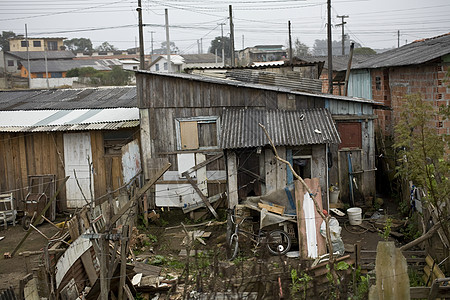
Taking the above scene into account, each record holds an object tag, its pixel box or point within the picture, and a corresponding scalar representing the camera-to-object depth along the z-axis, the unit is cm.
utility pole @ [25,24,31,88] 4737
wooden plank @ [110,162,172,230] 801
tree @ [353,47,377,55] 5286
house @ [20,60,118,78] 5269
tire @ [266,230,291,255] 1192
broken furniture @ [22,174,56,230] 1612
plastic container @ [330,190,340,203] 1484
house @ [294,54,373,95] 2469
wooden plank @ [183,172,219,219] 1483
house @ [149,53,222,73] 5606
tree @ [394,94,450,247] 876
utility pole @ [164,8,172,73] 2891
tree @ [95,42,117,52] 10012
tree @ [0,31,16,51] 8356
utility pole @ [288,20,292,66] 3448
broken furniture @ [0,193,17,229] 1602
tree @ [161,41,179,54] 10210
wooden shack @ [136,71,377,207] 1484
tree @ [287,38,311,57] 7406
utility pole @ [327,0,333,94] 2345
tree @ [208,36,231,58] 7525
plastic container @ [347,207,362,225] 1395
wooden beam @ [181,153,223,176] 1495
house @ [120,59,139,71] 5973
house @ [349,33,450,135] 1462
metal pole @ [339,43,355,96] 2071
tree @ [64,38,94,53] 9894
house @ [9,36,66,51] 7381
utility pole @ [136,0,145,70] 2394
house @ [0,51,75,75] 5734
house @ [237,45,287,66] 5300
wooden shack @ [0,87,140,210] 1622
